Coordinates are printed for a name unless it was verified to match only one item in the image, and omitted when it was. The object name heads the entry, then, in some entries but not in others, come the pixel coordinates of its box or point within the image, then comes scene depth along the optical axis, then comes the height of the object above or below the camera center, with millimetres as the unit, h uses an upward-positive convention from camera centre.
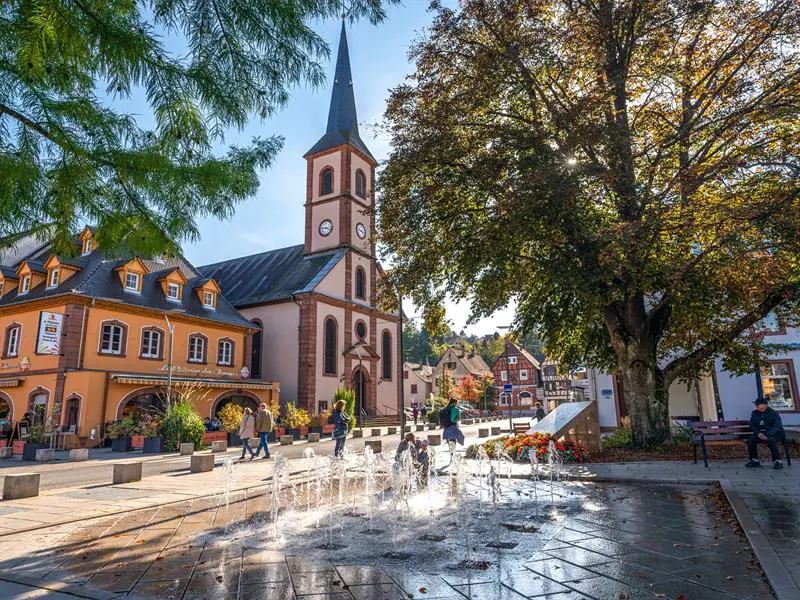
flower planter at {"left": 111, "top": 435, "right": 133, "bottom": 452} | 21422 -1238
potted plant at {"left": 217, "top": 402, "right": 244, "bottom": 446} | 24516 -413
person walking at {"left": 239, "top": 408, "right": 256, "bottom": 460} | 16984 -543
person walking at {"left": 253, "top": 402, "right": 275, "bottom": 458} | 16967 -357
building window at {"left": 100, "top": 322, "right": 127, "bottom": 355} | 25203 +3635
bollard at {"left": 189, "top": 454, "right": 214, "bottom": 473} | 13570 -1321
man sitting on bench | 11383 -620
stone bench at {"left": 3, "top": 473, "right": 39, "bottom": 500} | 9609 -1288
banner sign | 23016 +3549
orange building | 23562 +3514
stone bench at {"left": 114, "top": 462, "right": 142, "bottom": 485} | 11727 -1309
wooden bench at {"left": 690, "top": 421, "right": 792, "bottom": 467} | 11875 -673
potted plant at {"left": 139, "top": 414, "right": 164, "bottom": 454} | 20172 -829
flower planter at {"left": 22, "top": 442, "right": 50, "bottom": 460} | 18484 -1204
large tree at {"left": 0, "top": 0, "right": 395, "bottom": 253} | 4074 +2609
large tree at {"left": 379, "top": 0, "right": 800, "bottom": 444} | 11859 +5807
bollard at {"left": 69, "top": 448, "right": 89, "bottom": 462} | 17716 -1355
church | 34719 +8147
